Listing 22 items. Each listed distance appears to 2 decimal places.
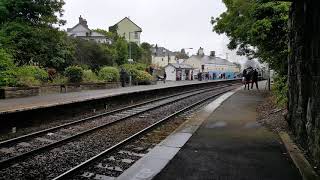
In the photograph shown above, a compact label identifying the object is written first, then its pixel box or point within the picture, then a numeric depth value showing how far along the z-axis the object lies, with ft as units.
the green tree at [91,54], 117.93
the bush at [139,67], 111.38
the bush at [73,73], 68.75
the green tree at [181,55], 327.05
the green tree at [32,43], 60.83
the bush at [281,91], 36.94
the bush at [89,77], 74.25
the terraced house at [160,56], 290.71
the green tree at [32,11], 63.52
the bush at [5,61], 48.91
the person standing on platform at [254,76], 76.73
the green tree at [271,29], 41.00
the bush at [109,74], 82.54
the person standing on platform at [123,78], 85.35
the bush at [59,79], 64.59
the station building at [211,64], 242.67
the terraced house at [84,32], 204.15
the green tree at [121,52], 154.86
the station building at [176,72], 183.74
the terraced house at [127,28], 237.22
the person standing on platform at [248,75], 80.95
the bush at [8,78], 48.35
